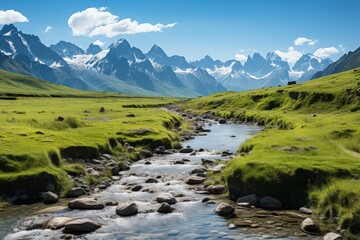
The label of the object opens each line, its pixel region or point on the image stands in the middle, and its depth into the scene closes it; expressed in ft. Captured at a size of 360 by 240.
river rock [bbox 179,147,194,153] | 205.95
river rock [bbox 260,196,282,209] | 102.78
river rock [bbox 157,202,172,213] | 102.94
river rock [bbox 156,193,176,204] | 110.01
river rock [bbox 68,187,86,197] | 118.42
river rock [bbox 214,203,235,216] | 99.76
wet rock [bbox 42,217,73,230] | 90.74
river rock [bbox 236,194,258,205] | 106.73
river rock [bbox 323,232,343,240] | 79.31
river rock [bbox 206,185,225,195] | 120.16
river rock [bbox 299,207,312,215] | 96.43
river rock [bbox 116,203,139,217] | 100.42
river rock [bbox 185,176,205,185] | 133.18
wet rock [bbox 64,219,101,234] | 88.89
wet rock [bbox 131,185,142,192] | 125.49
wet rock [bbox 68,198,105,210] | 105.60
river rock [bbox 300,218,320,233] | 86.16
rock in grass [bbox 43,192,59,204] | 112.47
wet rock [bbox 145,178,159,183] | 136.26
